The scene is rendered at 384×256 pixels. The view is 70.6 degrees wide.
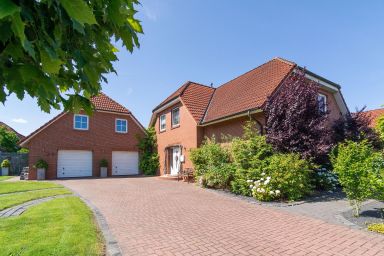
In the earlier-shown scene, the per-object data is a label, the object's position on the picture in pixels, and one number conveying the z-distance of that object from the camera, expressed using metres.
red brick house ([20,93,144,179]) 21.28
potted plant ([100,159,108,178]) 22.91
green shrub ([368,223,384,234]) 6.35
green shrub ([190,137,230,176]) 14.44
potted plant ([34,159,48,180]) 20.27
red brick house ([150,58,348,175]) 14.48
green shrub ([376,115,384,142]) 10.46
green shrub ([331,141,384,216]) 7.28
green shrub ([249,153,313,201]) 10.26
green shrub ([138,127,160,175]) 23.64
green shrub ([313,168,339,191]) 12.54
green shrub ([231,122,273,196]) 11.55
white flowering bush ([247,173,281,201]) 10.24
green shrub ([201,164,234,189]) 13.21
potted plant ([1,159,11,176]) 25.33
